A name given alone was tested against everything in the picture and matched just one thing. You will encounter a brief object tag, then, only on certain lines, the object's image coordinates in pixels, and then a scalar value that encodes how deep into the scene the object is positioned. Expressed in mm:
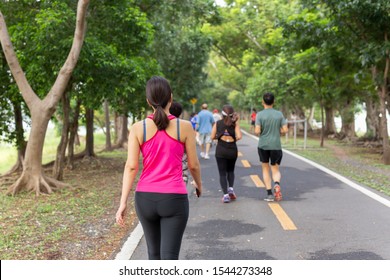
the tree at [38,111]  9414
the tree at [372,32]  12930
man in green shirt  7871
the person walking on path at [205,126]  15367
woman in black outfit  8031
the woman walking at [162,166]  3279
